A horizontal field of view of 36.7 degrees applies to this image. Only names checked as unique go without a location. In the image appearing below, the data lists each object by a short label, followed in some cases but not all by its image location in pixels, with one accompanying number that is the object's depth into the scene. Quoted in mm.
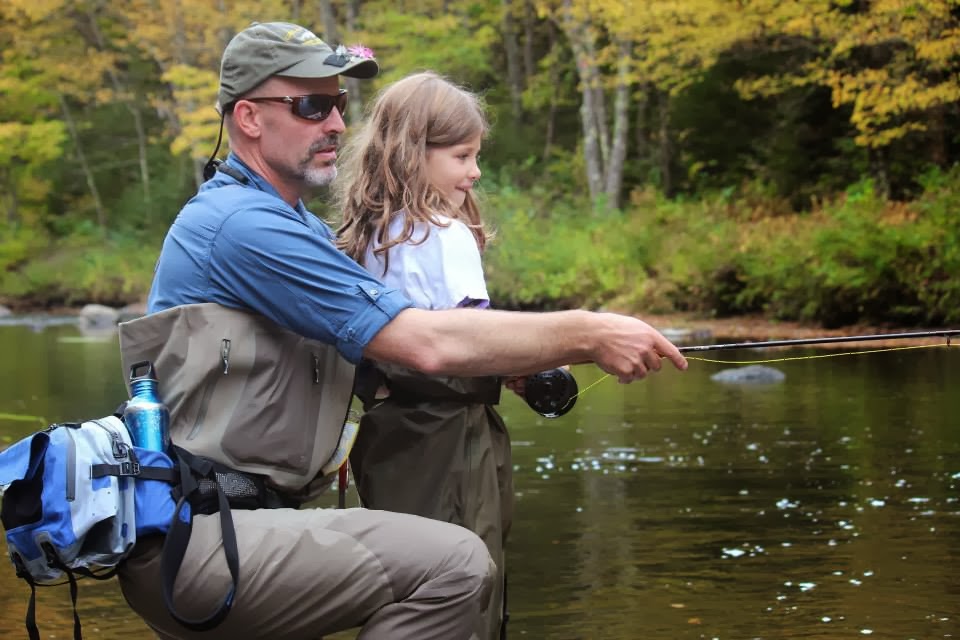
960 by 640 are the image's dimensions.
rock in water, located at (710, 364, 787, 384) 12453
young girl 3275
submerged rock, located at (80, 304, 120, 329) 26502
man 2611
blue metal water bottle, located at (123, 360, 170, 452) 2578
